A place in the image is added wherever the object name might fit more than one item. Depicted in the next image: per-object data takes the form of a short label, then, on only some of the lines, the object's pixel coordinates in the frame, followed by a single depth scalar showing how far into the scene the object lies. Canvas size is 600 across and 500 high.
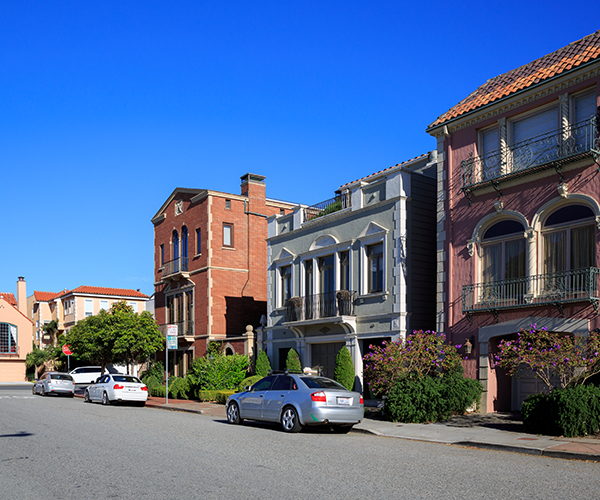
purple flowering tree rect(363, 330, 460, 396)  17.44
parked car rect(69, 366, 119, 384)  34.47
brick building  32.41
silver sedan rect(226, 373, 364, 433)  14.15
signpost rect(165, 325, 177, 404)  24.12
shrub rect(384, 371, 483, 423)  16.23
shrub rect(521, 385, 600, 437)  12.68
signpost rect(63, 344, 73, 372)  38.06
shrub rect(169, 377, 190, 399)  27.64
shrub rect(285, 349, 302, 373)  24.44
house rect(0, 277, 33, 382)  60.69
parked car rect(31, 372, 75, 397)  32.31
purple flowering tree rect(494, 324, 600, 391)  13.83
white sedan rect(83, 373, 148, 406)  24.81
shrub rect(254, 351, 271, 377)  26.17
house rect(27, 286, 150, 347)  59.72
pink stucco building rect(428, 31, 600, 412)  15.77
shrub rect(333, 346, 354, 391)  22.06
